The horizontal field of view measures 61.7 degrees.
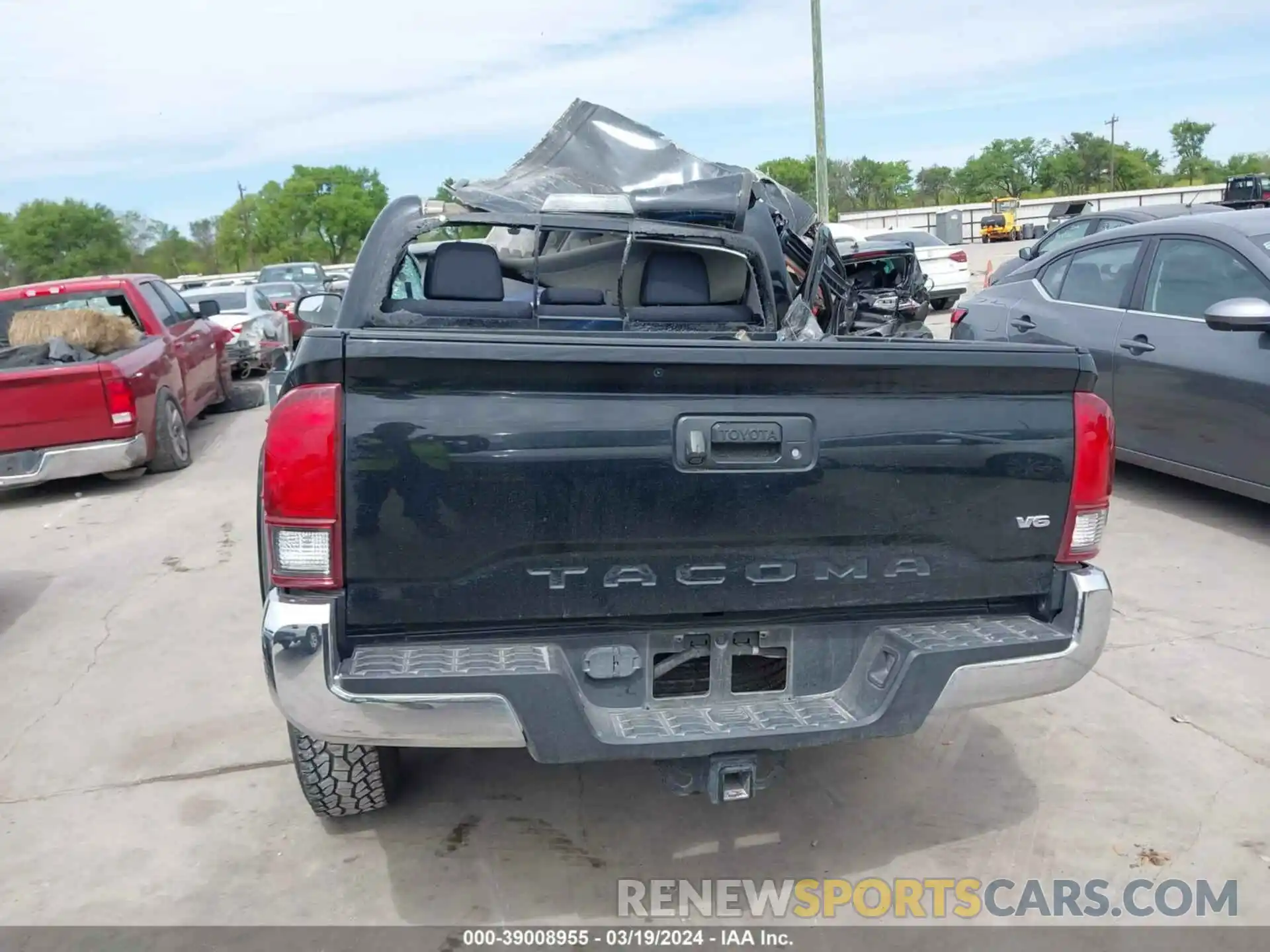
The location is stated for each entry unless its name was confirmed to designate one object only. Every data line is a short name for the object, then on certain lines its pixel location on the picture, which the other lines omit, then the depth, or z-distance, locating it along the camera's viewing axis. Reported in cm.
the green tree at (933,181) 9838
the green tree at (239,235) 8356
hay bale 829
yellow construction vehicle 5131
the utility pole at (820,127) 2066
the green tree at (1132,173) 9006
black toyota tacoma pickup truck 247
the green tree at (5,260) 6544
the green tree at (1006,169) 9556
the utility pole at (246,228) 8344
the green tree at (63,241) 7038
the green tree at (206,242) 8250
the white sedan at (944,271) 1817
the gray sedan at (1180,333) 562
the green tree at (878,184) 9394
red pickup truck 773
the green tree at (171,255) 7500
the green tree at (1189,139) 10075
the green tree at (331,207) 8625
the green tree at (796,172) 8638
